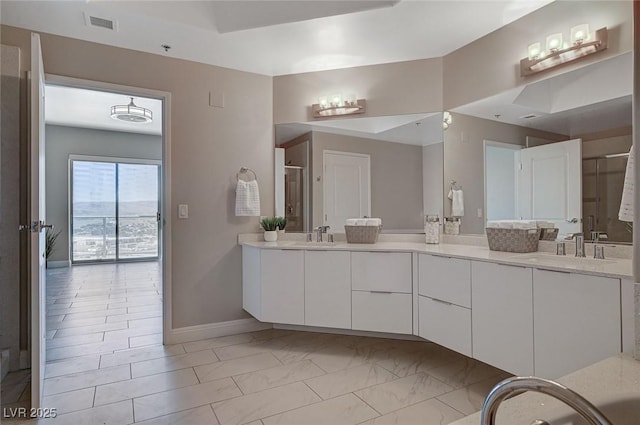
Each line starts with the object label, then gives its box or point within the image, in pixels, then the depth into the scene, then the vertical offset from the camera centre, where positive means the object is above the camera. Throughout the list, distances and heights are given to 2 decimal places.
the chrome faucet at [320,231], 3.26 -0.16
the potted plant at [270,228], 3.25 -0.13
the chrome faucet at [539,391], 0.62 -0.33
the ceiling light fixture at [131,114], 4.64 +1.35
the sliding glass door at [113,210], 7.05 +0.09
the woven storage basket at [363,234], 3.08 -0.18
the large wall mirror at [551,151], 2.02 +0.41
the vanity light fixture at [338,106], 3.25 +0.98
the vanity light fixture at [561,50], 2.05 +0.99
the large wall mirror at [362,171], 3.11 +0.38
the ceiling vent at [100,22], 2.41 +1.32
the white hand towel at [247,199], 3.17 +0.13
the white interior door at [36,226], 1.86 -0.06
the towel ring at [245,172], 3.28 +0.38
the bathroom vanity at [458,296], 1.58 -0.51
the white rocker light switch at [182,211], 3.03 +0.03
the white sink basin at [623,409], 0.85 -0.47
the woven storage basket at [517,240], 2.30 -0.18
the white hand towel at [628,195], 1.77 +0.08
